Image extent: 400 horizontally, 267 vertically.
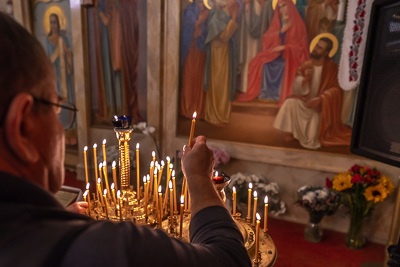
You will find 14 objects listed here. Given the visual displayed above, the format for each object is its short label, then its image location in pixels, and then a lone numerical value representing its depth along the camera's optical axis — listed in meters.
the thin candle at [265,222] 1.13
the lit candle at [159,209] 1.20
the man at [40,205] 0.44
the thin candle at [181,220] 1.10
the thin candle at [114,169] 1.47
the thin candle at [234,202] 1.26
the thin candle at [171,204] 1.18
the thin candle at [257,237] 1.01
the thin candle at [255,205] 1.15
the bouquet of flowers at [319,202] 2.29
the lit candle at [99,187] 1.39
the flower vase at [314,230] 2.41
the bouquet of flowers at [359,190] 2.17
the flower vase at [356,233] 2.32
